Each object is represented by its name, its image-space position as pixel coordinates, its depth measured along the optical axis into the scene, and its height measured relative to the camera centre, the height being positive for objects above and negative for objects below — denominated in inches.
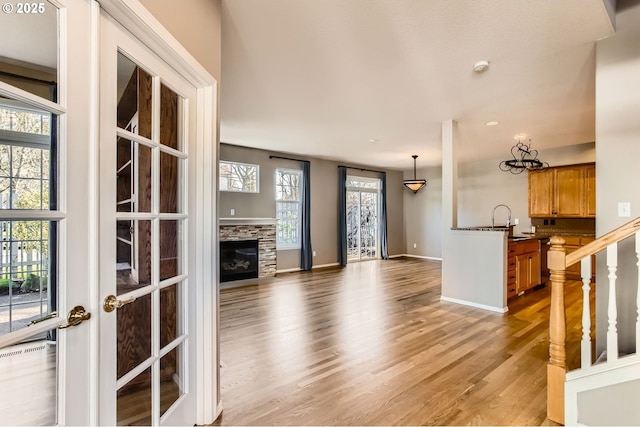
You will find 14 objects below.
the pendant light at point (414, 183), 275.8 +28.3
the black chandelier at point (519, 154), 236.2 +51.8
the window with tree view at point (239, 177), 242.2 +30.9
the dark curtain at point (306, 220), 281.6 -5.0
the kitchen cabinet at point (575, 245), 229.8 -23.6
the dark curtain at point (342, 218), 312.0 -3.5
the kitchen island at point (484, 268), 161.5 -30.7
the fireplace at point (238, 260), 227.6 -34.6
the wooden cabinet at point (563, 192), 228.7 +17.2
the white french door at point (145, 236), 47.1 -3.9
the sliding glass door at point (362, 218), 335.3 -4.0
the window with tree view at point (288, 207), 276.7 +7.0
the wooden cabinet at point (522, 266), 180.5 -33.1
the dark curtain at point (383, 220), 349.7 -6.4
